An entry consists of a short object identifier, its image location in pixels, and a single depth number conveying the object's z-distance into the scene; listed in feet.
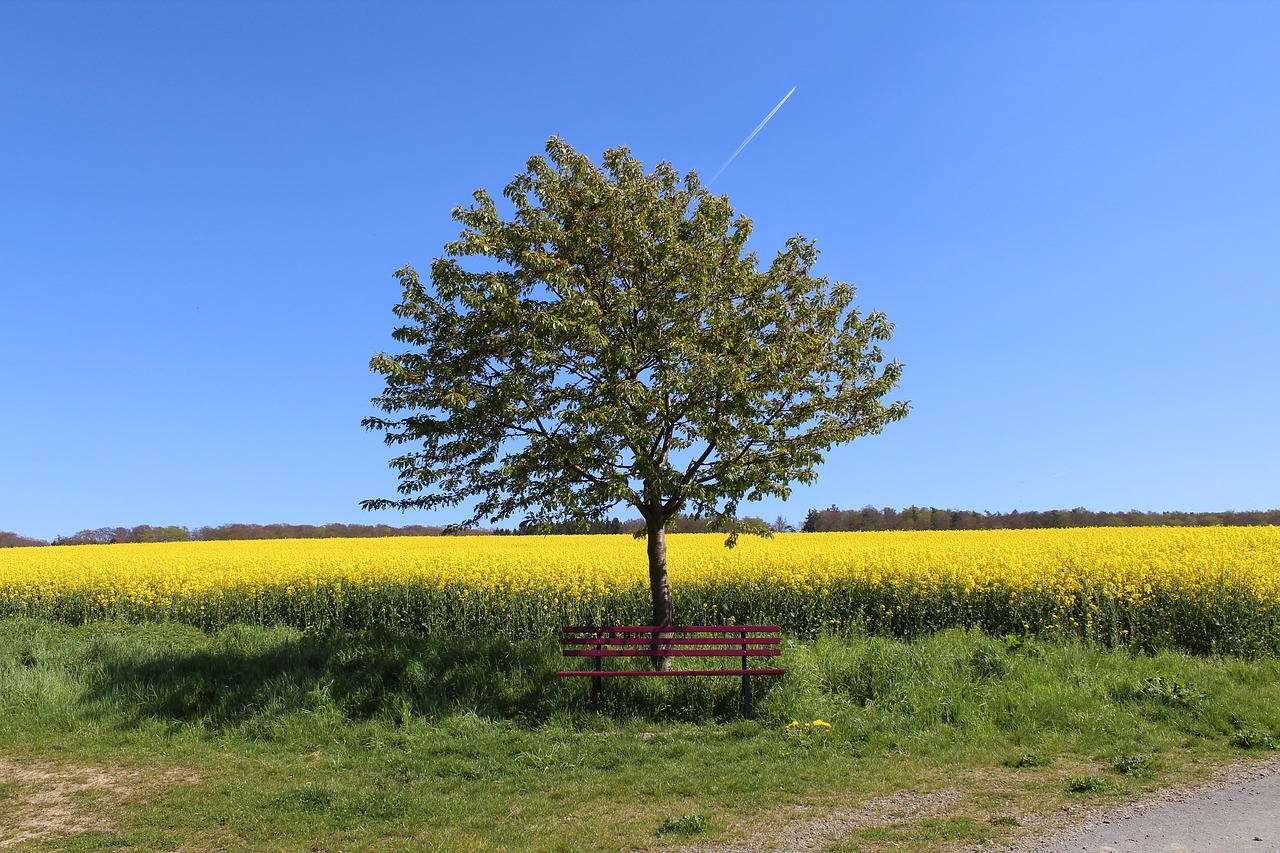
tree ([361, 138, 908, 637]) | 35.40
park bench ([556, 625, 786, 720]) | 33.68
